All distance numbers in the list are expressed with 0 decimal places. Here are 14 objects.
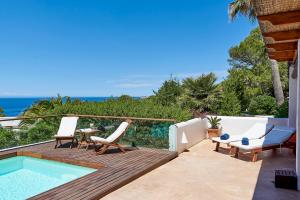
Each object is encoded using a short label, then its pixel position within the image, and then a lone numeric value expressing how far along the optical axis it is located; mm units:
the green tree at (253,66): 23719
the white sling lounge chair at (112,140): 7371
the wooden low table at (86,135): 8222
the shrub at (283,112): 10870
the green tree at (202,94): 13752
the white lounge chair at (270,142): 6906
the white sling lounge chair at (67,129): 8116
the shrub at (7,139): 7961
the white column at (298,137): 4852
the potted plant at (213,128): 9953
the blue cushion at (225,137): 7852
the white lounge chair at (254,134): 7738
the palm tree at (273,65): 15508
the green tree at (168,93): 14855
